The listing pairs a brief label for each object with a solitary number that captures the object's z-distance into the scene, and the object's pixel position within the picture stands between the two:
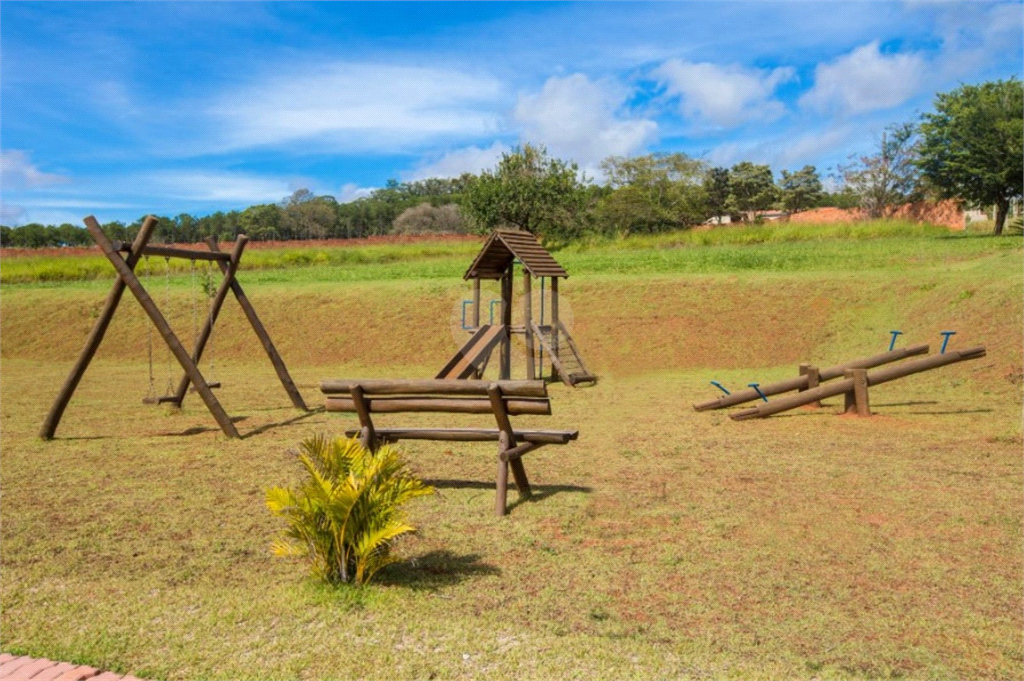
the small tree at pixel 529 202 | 44.53
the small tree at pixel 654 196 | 63.38
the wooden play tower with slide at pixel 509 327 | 16.53
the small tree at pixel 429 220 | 86.82
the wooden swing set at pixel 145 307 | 10.95
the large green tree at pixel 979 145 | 36.72
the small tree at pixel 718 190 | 75.31
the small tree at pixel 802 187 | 79.81
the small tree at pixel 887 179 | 59.03
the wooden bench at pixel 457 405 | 7.27
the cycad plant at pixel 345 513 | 5.28
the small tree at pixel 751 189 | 74.50
